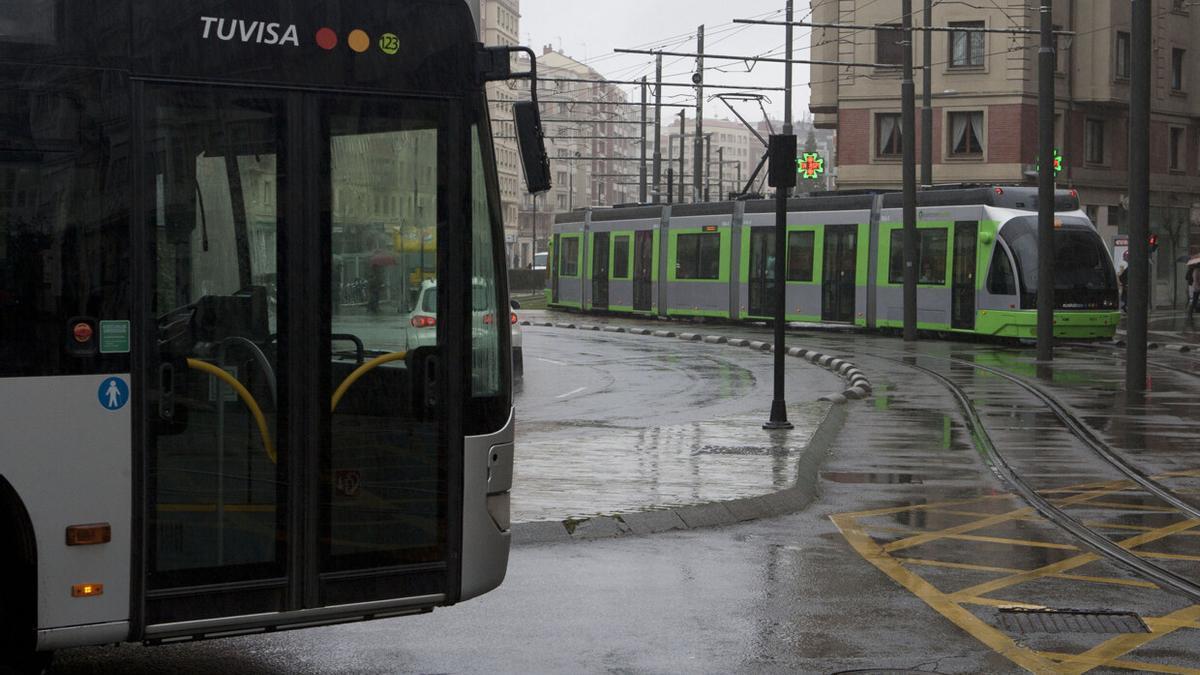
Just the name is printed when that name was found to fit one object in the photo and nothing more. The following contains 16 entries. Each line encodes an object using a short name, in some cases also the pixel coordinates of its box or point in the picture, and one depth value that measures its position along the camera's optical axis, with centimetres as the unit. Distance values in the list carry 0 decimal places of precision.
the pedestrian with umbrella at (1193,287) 4275
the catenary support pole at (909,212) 3419
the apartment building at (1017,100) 5459
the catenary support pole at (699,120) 4713
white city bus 581
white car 666
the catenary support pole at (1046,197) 2717
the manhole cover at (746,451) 1448
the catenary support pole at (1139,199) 2095
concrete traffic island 1066
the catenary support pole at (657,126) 5576
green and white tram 3253
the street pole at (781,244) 1602
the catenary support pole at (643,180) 6516
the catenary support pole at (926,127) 4172
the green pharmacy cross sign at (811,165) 5678
